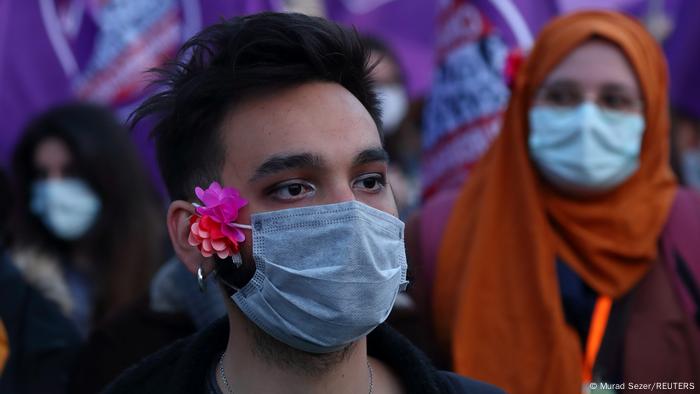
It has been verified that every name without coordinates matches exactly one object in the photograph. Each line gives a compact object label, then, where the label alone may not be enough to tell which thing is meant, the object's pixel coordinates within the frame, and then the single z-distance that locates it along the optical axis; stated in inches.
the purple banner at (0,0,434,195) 257.1
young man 98.6
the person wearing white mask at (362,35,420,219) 246.7
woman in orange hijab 154.0
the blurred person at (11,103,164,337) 210.5
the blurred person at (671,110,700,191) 271.1
